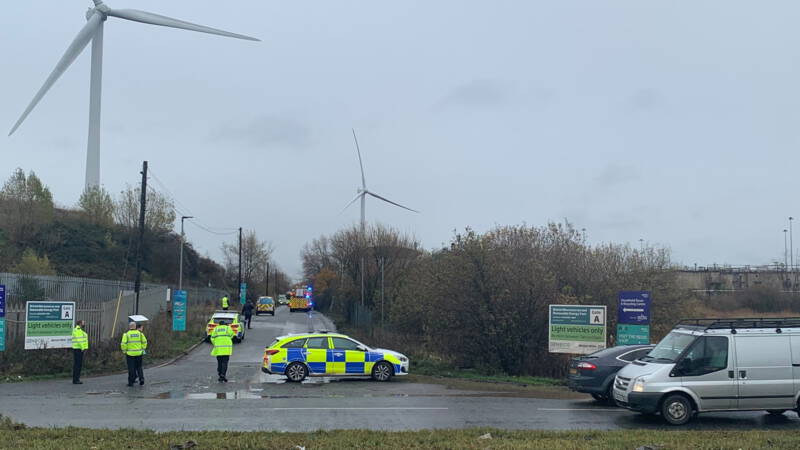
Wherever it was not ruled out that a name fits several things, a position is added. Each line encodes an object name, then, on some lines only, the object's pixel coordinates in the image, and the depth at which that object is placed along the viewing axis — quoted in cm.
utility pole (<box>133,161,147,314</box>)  3391
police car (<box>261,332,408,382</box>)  2117
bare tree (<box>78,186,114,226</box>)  6281
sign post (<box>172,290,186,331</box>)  3812
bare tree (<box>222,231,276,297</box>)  9988
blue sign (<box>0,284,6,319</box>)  2162
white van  1373
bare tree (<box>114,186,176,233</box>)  6644
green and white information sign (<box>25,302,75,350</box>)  2261
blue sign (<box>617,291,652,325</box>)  2156
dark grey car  1708
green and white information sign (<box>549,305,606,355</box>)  2255
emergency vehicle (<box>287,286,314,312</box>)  7969
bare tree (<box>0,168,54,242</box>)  5538
